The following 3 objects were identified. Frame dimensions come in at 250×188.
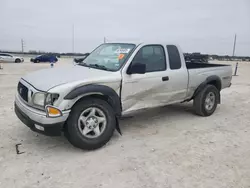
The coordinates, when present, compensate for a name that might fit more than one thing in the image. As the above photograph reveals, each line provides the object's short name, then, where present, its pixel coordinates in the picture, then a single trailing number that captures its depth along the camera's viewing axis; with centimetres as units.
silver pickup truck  339
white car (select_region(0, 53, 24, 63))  3302
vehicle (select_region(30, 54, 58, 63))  3672
